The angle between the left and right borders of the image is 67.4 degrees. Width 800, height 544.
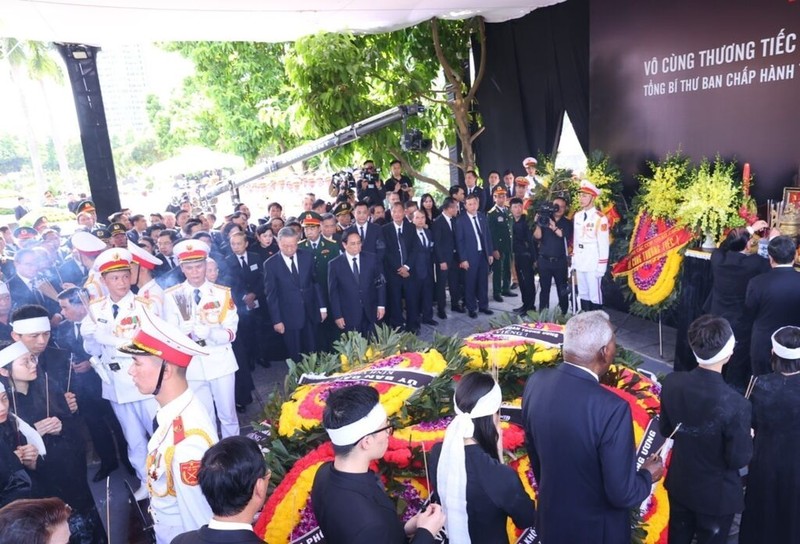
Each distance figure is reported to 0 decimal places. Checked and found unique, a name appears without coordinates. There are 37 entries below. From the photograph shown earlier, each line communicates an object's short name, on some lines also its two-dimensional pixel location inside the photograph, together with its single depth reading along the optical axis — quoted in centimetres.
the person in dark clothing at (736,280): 423
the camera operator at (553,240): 652
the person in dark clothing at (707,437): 237
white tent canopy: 535
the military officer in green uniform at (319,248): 604
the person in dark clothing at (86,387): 437
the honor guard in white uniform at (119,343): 391
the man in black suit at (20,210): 1231
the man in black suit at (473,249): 709
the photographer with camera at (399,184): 931
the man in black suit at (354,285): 579
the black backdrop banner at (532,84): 827
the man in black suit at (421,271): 684
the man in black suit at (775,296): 371
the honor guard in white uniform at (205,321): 403
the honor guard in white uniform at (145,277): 416
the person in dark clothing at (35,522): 148
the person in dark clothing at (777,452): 259
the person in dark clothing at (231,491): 166
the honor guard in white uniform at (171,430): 217
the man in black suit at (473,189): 859
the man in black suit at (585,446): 197
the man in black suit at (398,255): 671
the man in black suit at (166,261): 530
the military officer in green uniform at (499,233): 770
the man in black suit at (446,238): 712
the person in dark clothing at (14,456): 242
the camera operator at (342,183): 970
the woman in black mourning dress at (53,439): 281
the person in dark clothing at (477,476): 195
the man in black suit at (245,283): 593
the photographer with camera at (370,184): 938
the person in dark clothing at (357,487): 174
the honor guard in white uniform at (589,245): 623
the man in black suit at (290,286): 541
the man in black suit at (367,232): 646
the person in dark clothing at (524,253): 707
